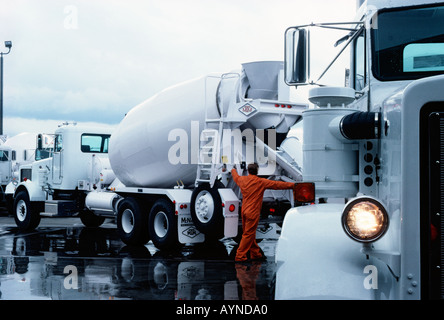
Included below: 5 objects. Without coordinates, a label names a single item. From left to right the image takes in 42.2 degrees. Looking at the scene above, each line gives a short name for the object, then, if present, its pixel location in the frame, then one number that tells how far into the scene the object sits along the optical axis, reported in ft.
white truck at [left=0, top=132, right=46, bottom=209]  83.41
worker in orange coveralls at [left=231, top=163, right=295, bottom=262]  32.17
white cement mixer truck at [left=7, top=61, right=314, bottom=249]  35.58
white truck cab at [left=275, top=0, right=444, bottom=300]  11.36
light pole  90.07
